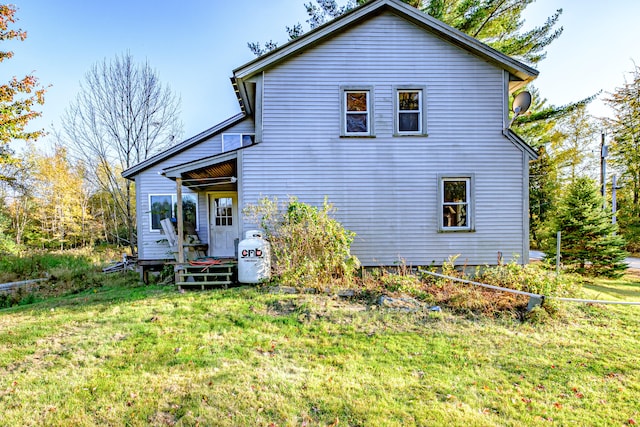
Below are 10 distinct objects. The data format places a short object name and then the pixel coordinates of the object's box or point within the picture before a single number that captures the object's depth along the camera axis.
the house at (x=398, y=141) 8.47
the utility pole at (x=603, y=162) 15.72
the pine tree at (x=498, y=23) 13.73
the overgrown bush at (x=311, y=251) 6.84
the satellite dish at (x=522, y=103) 9.20
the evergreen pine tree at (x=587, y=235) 10.27
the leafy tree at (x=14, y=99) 10.77
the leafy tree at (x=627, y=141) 18.52
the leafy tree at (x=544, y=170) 19.55
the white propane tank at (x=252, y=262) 7.07
